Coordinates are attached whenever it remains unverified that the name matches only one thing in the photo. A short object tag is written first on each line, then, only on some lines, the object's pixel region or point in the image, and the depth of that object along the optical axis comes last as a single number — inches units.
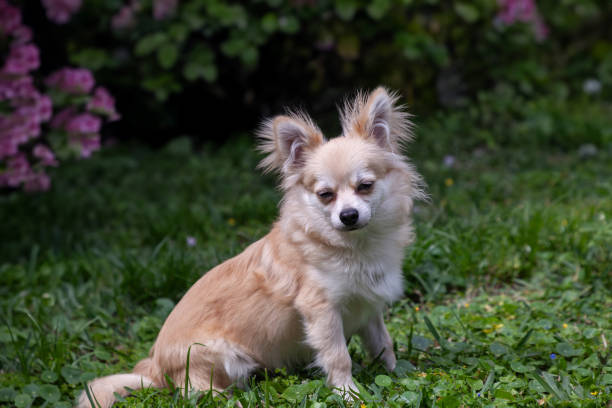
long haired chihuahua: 108.0
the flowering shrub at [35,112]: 183.9
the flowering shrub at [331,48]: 232.7
